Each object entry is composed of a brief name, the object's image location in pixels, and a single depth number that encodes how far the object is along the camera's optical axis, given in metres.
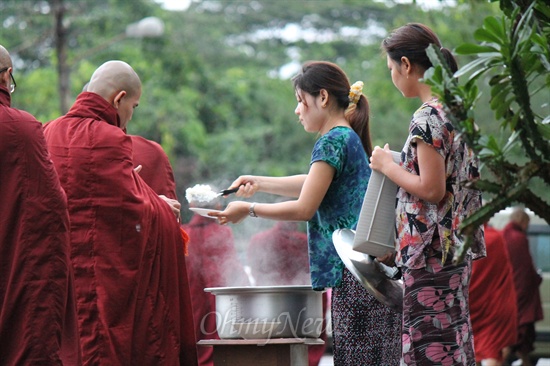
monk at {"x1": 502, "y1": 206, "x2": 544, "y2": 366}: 18.16
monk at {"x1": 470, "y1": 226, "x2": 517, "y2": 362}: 16.07
